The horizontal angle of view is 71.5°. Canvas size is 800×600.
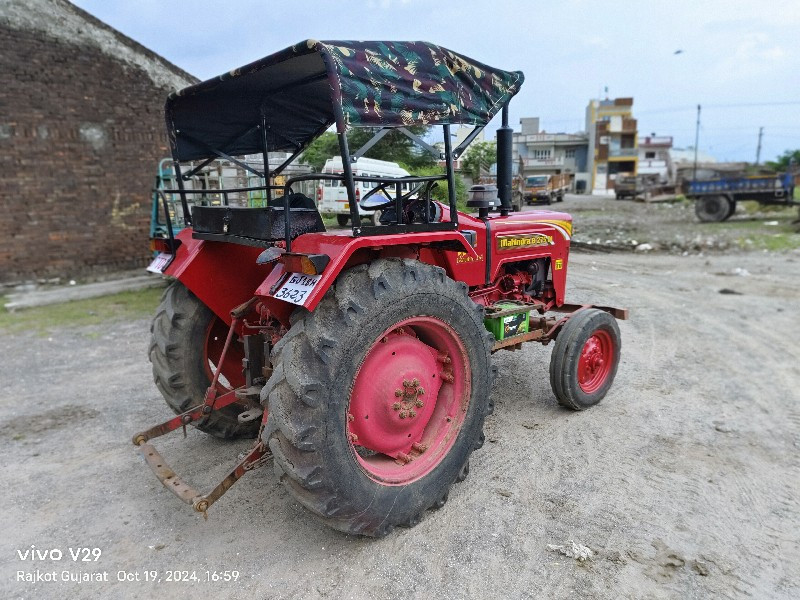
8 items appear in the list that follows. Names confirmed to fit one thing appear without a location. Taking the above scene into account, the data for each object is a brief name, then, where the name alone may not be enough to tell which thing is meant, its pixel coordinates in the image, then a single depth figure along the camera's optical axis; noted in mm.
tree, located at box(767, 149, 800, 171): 47491
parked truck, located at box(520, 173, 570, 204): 29875
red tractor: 2588
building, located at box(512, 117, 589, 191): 50781
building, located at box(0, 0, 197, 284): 9620
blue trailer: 18281
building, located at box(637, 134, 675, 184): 56559
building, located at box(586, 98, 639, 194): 54312
